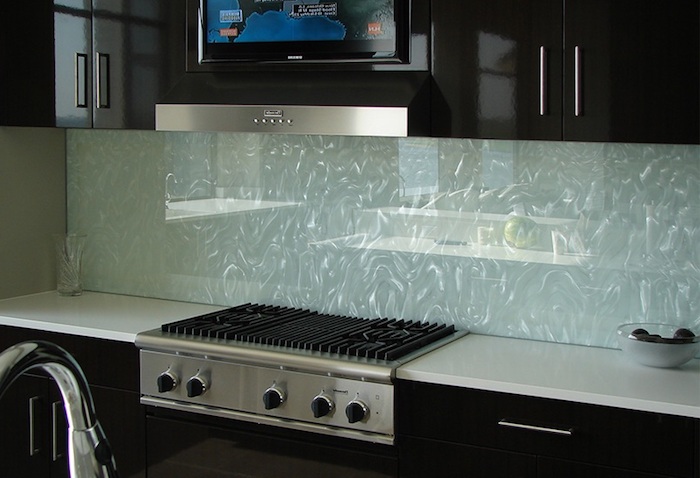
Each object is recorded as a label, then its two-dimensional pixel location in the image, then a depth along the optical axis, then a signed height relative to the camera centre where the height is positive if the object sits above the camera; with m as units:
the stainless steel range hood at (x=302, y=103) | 2.89 +0.39
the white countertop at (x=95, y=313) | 3.32 -0.32
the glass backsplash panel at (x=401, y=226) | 3.01 +0.00
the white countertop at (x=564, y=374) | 2.49 -0.42
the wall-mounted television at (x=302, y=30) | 3.00 +0.63
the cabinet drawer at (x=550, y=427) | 2.46 -0.54
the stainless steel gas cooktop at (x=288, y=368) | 2.78 -0.43
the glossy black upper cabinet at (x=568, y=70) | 2.61 +0.44
